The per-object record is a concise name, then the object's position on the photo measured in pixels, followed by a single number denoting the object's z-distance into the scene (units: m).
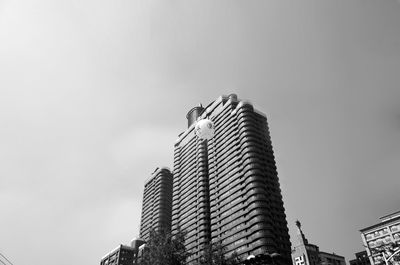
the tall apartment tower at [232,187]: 91.62
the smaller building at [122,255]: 141.49
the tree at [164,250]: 35.81
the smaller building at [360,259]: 126.06
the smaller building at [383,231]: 95.00
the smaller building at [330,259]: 91.26
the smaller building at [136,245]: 140.23
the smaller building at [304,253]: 86.25
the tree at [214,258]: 37.72
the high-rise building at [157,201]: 151.12
